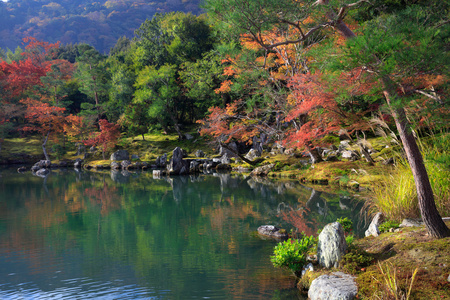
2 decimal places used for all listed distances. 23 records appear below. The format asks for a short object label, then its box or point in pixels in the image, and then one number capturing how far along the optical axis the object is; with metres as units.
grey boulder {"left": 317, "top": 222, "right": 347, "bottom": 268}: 4.38
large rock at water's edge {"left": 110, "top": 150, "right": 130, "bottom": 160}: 26.50
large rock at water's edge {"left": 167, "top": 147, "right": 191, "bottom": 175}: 21.32
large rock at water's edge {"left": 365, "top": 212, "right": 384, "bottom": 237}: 5.46
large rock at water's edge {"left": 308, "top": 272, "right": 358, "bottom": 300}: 3.67
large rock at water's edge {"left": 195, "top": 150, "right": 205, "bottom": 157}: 25.15
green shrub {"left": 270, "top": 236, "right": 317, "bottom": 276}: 4.63
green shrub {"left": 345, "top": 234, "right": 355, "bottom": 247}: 4.84
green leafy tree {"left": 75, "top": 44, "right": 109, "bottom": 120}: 28.25
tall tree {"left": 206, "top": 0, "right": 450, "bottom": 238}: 4.32
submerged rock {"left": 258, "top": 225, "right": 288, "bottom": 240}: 7.15
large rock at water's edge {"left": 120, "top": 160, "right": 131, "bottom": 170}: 25.22
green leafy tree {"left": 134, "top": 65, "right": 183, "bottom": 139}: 26.86
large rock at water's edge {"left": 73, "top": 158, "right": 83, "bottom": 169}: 27.69
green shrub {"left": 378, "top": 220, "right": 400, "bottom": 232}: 5.46
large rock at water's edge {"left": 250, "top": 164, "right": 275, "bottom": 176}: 18.72
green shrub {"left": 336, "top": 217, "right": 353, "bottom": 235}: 6.57
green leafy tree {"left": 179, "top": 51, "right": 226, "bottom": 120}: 24.33
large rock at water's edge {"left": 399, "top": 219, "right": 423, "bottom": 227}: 5.22
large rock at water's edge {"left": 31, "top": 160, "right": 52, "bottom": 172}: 27.03
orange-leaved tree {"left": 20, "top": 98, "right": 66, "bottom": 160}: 28.61
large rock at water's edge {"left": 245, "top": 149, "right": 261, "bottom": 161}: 22.23
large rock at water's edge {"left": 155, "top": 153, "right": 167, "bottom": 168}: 25.59
